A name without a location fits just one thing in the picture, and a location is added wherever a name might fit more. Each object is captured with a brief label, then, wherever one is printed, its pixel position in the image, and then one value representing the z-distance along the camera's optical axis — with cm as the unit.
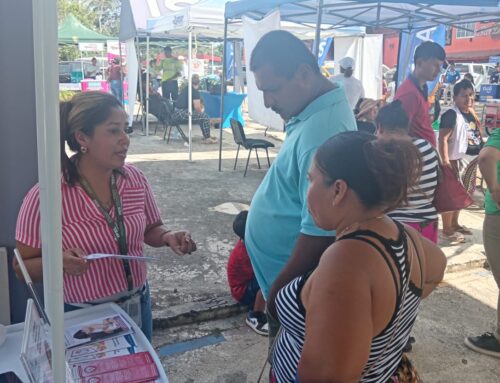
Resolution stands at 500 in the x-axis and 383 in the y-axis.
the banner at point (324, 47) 1066
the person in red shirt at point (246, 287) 331
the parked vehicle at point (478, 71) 2473
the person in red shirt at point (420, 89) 403
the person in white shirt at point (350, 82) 689
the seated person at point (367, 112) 595
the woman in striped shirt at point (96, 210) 170
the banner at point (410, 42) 769
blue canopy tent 599
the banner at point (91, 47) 2332
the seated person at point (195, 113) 1079
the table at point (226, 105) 1070
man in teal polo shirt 165
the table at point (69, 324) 135
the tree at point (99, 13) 5341
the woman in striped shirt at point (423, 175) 269
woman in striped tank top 114
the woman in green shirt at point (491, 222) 272
